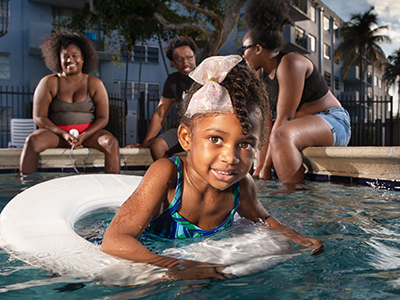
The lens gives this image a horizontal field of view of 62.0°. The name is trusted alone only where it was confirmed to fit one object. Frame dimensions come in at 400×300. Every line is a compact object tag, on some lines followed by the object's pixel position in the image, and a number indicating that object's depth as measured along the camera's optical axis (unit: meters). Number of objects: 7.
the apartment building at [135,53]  19.44
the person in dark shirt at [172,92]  5.05
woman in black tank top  3.65
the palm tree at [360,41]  32.69
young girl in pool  1.52
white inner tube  1.24
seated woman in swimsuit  4.70
